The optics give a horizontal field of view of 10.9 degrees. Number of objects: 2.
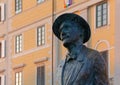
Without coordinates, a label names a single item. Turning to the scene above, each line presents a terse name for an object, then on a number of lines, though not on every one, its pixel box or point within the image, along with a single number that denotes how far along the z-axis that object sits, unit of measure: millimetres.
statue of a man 3811
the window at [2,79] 39916
